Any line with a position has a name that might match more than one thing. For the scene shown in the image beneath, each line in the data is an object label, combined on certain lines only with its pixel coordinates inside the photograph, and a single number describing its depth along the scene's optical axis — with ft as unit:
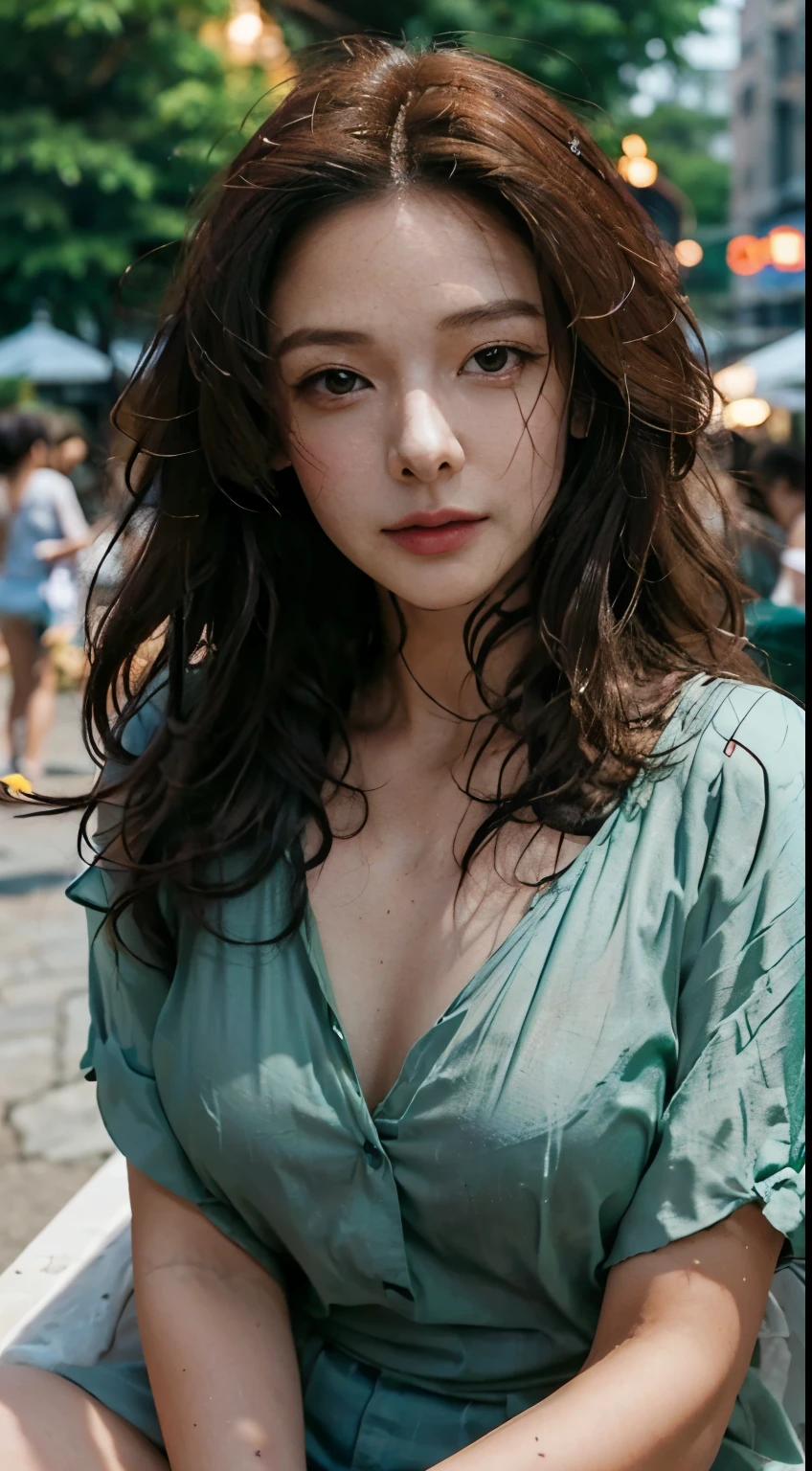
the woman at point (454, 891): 4.49
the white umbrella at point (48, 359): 52.19
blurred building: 108.78
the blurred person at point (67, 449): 28.18
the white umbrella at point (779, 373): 31.89
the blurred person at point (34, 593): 24.79
